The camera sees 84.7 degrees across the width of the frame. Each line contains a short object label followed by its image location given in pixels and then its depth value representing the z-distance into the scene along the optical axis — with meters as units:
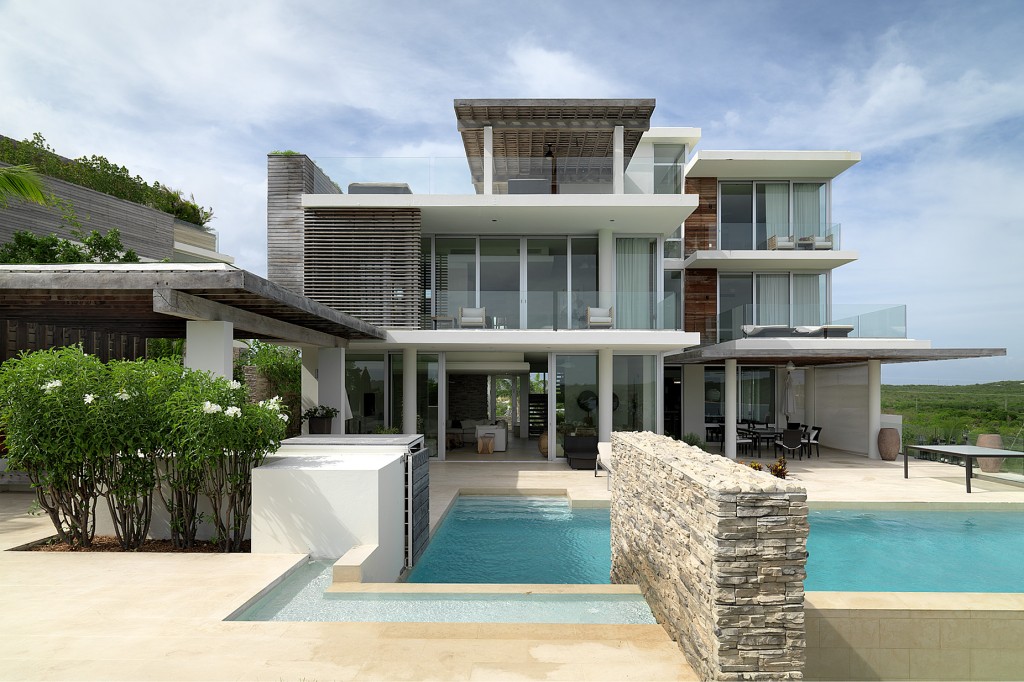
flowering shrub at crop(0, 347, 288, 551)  6.01
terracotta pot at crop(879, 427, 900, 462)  16.20
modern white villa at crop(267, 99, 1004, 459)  13.98
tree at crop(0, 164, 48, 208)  7.99
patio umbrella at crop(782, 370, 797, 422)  17.88
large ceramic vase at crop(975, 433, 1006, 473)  14.12
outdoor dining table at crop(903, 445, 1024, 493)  11.62
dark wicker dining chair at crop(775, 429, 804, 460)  15.16
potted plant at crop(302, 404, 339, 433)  12.95
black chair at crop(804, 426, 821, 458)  16.45
